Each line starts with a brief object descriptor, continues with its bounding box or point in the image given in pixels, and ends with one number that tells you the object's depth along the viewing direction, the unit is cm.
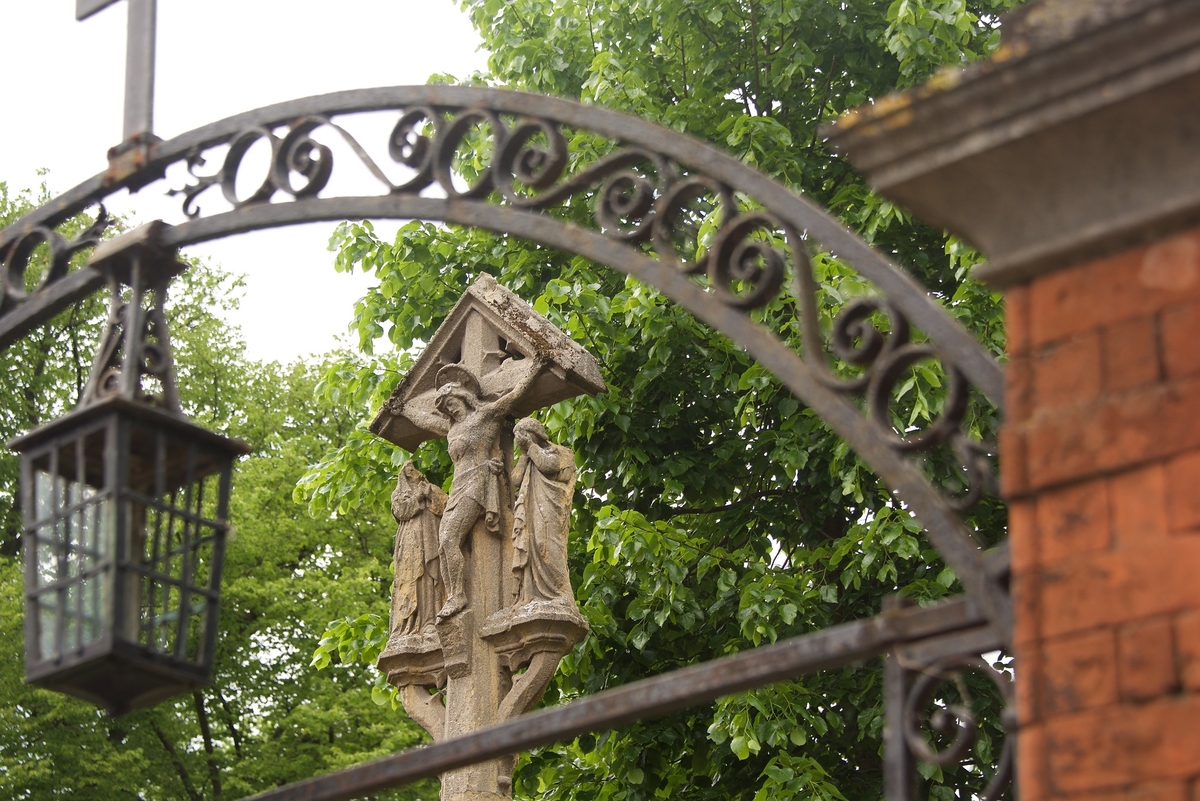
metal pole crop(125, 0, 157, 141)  498
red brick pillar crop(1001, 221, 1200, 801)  291
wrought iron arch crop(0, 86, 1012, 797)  347
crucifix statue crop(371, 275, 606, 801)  718
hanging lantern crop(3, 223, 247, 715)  424
